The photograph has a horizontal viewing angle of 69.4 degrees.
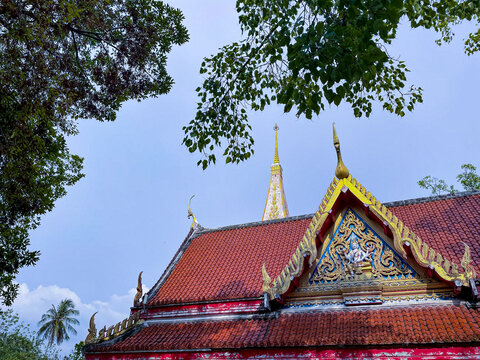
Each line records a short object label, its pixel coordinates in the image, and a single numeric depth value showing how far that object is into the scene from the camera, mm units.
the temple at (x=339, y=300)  6414
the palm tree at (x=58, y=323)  35797
